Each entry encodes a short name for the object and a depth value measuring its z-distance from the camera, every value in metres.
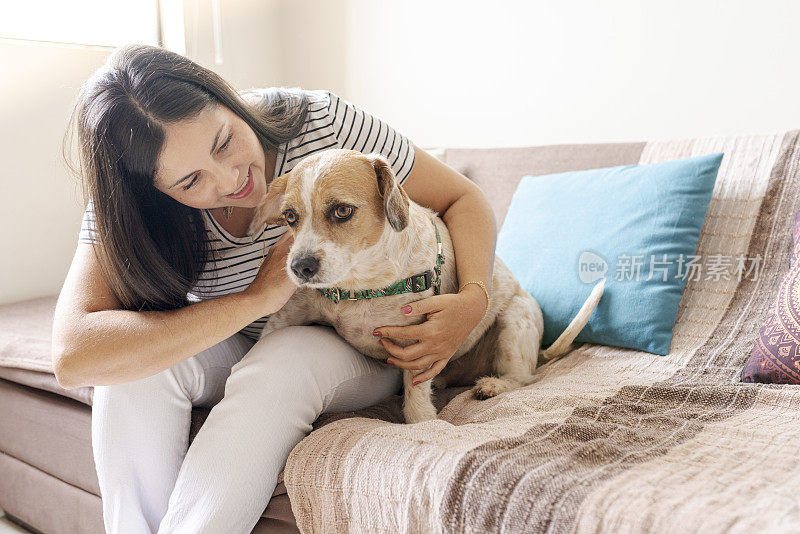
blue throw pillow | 1.77
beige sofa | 0.91
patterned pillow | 1.44
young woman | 1.21
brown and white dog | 1.31
